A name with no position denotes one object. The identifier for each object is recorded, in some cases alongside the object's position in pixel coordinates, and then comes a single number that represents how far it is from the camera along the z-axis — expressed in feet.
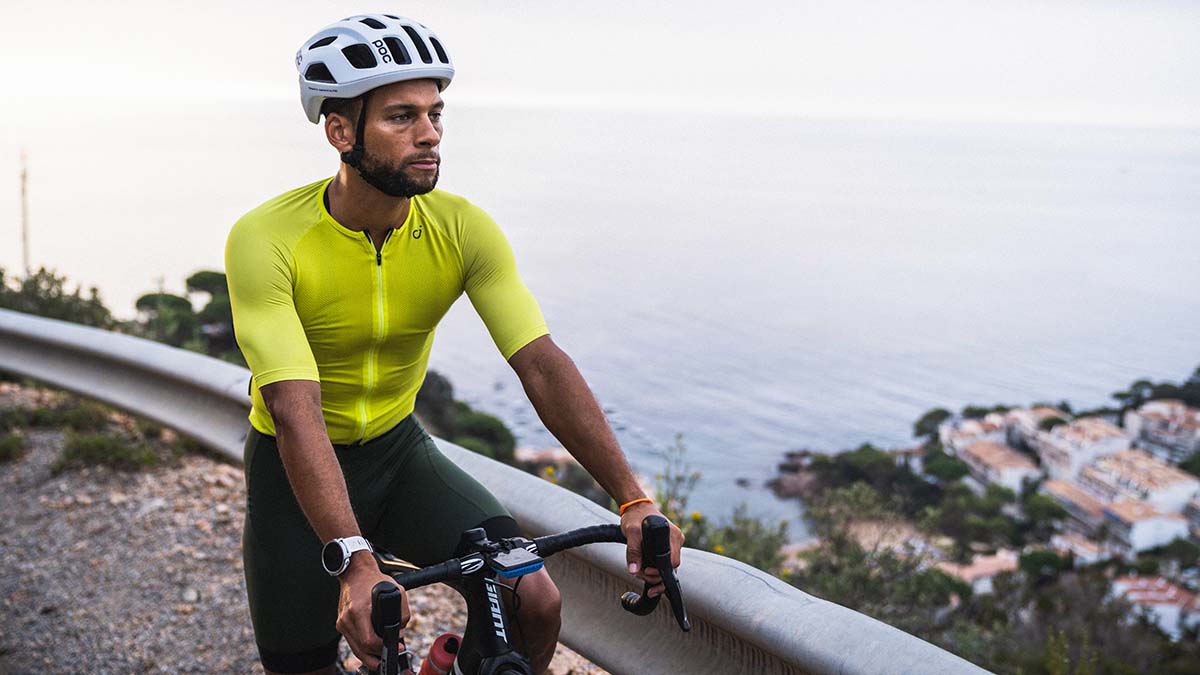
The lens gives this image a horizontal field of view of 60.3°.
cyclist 8.23
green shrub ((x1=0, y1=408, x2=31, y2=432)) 21.49
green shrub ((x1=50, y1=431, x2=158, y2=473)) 19.36
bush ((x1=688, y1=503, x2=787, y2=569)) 17.70
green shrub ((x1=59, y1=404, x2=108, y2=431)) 21.11
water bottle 7.91
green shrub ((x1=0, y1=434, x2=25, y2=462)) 20.16
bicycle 6.38
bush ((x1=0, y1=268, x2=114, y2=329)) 27.55
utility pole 32.22
